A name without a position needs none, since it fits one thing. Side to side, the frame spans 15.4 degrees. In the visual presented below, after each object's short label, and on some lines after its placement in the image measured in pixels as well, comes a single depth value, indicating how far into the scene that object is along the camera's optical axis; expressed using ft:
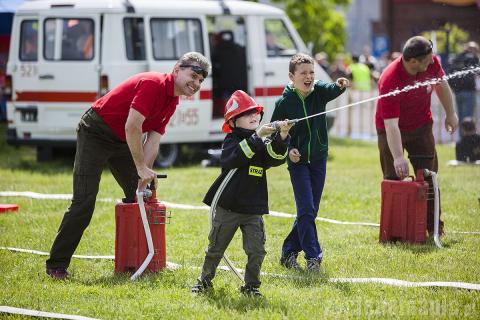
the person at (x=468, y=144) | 80.52
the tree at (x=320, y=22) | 199.75
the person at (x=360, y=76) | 166.27
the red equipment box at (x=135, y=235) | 44.01
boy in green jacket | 44.19
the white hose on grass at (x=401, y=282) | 39.53
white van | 84.87
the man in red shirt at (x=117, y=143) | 41.47
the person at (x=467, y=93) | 98.37
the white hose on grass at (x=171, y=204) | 58.38
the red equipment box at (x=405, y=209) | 49.89
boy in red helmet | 37.77
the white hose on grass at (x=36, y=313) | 36.02
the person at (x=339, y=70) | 137.86
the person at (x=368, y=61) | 166.52
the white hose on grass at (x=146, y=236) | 43.12
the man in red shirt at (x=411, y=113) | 47.95
